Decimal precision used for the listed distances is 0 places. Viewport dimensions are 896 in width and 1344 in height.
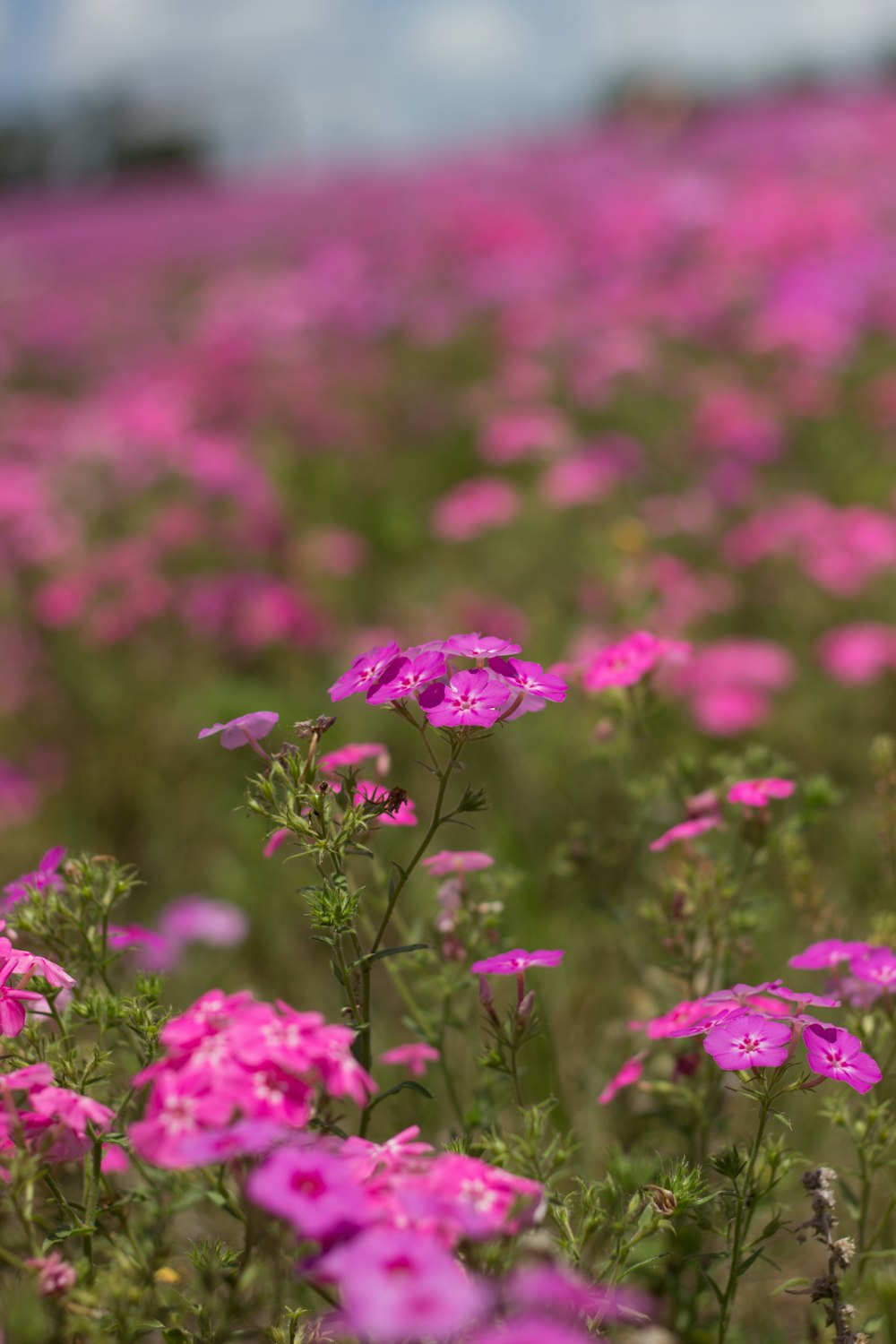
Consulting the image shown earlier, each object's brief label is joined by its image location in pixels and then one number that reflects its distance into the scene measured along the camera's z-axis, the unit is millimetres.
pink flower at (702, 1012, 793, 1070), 1002
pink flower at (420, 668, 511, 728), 1012
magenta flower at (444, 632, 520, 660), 1028
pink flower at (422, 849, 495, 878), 1089
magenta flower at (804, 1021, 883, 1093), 1005
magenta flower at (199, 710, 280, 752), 1041
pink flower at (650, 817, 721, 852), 1102
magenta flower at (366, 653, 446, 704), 1021
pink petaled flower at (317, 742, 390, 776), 1096
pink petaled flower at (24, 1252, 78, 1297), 985
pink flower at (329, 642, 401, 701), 1033
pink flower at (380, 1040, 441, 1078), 1087
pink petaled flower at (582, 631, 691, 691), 1140
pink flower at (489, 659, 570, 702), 1036
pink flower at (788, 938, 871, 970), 1061
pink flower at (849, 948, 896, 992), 1054
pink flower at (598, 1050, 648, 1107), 1085
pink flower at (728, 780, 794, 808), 1094
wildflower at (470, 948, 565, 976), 1035
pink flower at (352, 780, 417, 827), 1039
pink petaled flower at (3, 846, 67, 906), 1070
